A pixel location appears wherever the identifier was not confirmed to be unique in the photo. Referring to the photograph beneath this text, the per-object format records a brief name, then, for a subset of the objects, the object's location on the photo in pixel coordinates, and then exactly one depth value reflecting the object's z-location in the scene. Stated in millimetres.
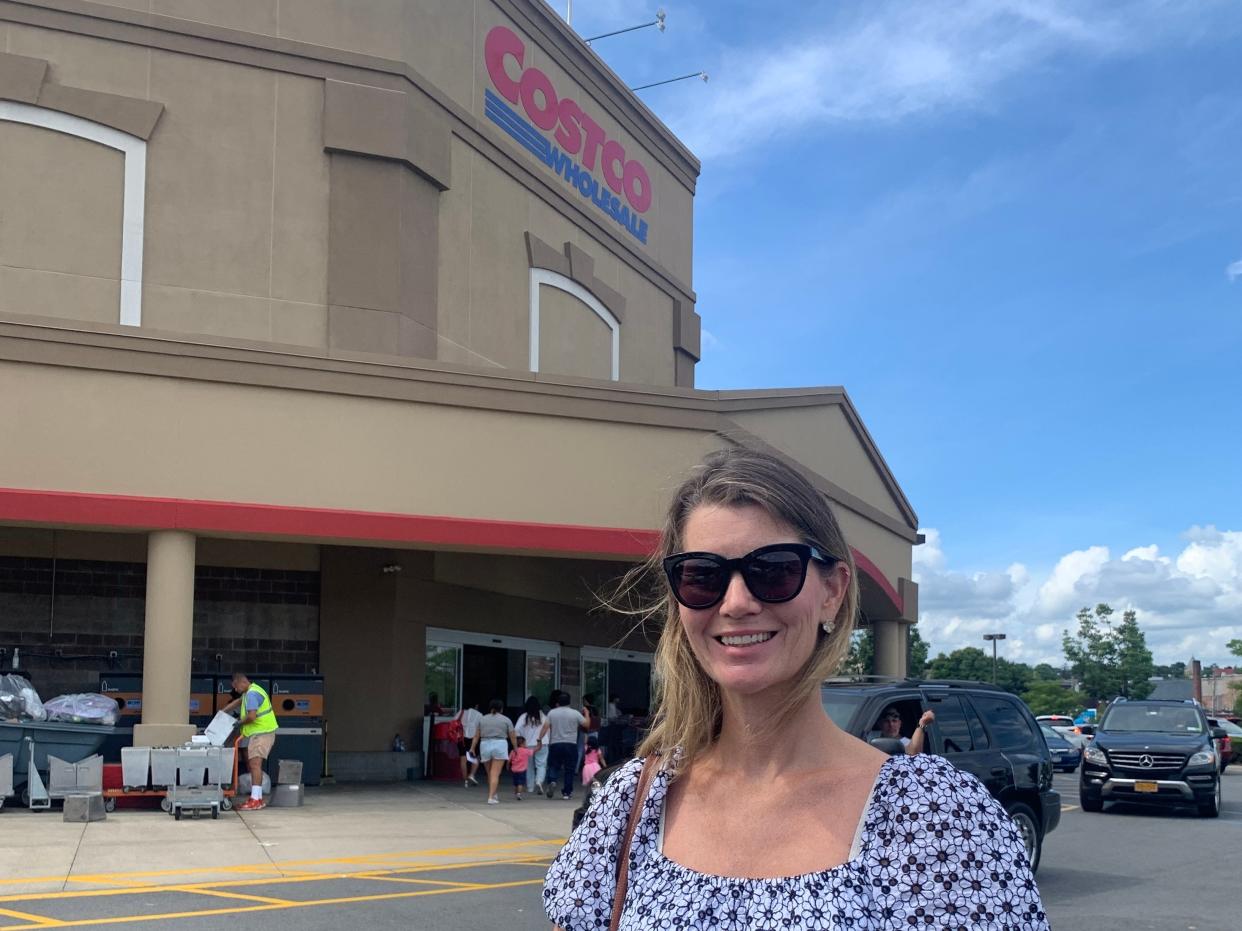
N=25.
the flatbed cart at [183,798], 15234
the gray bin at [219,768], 15758
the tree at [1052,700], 77506
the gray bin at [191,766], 15664
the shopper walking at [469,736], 21234
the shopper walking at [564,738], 19953
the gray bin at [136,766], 15672
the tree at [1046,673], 117719
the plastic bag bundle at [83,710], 16625
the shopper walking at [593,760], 17922
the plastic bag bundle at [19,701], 16016
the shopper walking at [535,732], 20641
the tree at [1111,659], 62500
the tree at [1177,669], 109438
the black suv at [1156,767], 19297
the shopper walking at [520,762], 20156
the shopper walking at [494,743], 18984
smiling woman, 2180
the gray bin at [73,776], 15492
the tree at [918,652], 88644
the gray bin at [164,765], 15734
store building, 16781
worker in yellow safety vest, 16453
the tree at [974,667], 100250
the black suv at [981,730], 10855
